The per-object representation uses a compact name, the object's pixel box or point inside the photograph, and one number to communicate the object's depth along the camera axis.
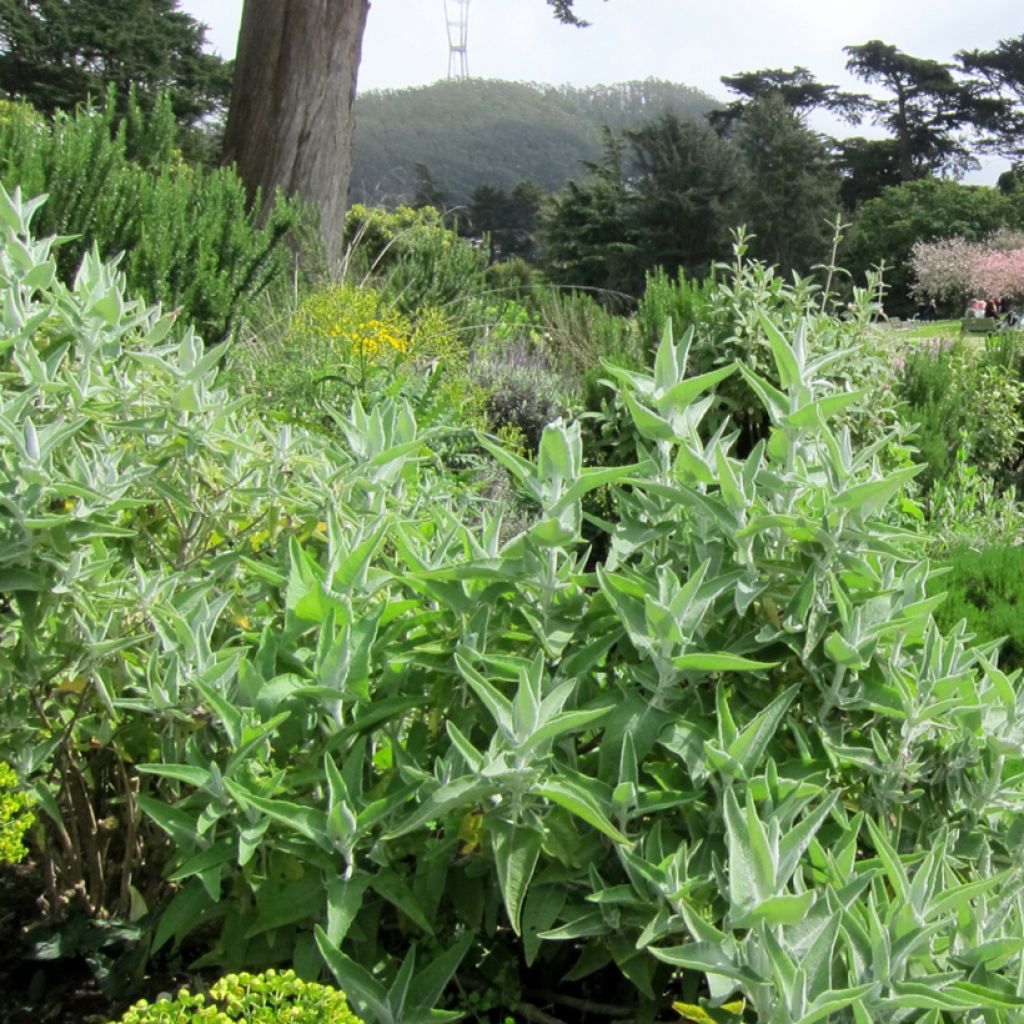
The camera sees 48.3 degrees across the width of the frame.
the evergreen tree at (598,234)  44.03
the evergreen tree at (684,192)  44.22
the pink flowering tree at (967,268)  29.44
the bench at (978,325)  24.95
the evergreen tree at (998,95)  58.09
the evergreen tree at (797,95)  59.94
